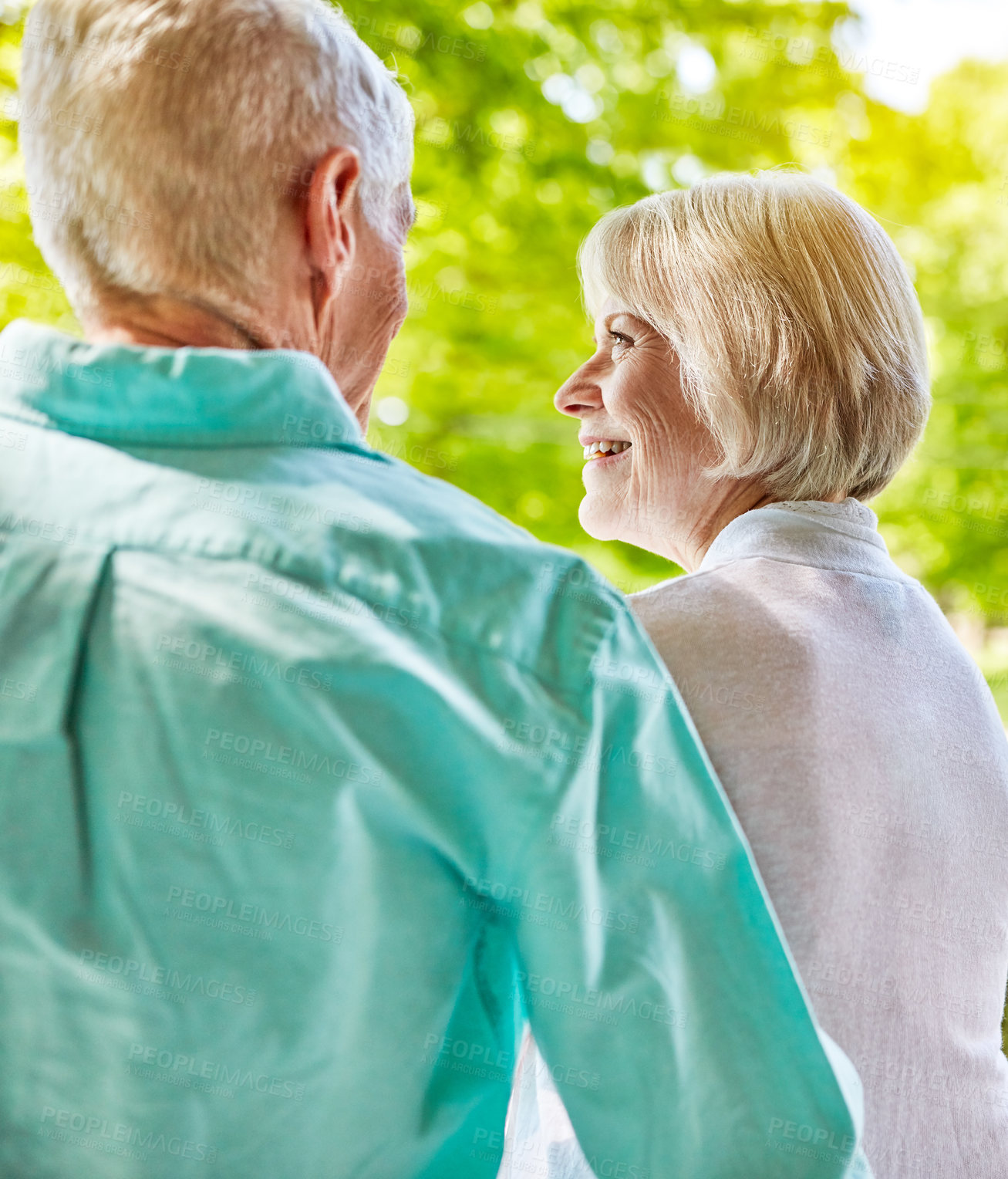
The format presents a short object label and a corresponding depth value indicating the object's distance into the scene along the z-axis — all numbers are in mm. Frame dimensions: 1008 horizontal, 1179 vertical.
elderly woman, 996
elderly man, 713
